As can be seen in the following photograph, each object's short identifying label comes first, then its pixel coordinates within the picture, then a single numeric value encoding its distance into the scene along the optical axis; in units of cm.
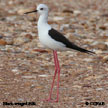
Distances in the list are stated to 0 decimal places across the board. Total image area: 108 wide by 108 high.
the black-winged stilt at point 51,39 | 655
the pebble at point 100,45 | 1012
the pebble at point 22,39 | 1046
